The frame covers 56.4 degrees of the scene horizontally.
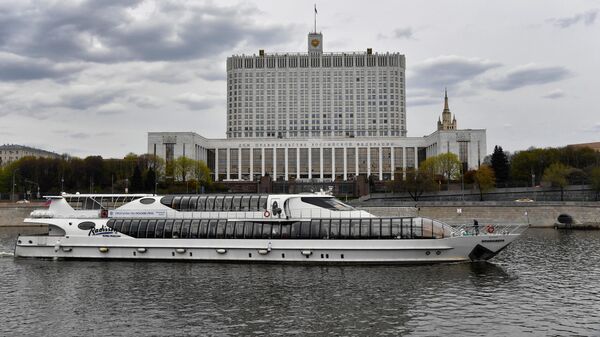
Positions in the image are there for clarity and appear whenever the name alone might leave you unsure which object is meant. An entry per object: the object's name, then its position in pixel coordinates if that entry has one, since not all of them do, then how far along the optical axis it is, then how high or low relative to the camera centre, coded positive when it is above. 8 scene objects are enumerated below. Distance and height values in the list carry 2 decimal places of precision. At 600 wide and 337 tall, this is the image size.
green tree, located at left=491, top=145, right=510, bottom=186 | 138.75 +6.01
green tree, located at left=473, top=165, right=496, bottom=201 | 119.58 +1.93
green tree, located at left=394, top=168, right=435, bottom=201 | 120.19 +1.51
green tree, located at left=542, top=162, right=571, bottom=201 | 111.31 +2.94
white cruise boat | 43.66 -3.43
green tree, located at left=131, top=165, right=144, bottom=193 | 129.00 +2.27
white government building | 191.38 +16.16
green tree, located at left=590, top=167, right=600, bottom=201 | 104.81 +2.04
